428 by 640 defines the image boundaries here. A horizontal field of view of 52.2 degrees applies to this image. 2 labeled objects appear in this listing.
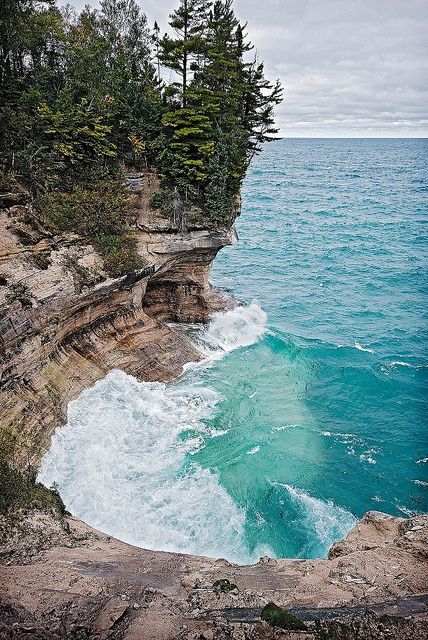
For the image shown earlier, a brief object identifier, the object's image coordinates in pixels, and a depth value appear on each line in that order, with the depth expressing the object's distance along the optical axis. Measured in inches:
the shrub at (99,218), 801.6
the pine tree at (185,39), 898.7
